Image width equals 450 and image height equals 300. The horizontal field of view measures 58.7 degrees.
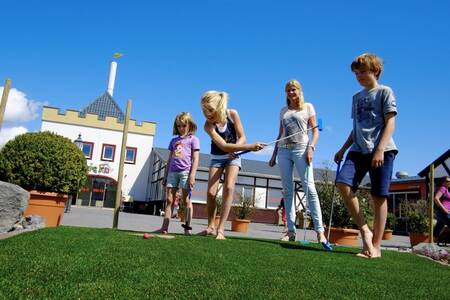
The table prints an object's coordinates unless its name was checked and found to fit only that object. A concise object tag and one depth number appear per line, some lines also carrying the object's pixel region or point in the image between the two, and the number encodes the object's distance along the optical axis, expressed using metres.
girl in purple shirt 5.16
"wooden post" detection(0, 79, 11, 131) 5.70
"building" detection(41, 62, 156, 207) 32.19
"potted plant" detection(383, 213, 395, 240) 13.70
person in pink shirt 7.73
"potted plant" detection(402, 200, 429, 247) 9.84
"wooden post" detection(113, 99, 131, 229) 5.55
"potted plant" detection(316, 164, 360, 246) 7.74
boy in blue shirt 3.68
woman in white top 4.69
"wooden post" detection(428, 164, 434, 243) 5.91
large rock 5.09
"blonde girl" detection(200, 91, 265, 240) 4.40
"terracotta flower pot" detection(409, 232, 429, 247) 9.63
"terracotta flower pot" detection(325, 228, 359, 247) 7.70
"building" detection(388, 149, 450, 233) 17.22
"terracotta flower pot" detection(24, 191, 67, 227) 5.90
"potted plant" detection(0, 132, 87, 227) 5.95
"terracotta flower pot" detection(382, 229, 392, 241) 13.34
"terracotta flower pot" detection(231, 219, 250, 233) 12.08
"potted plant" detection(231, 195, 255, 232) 12.16
